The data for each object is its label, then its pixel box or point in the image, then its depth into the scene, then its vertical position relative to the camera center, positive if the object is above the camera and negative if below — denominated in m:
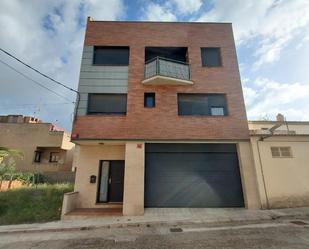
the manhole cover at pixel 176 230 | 6.32 -1.85
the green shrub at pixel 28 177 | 14.99 -0.01
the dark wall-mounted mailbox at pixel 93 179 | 10.07 -0.14
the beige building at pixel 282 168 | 8.95 +0.36
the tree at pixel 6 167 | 12.47 +0.76
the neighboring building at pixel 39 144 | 20.17 +3.63
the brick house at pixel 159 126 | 9.49 +2.67
